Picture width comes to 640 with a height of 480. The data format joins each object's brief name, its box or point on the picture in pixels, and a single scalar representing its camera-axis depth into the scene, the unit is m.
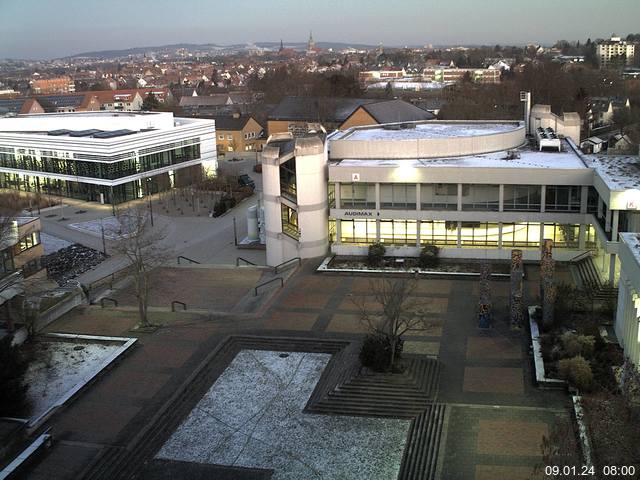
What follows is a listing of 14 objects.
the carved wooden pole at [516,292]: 28.81
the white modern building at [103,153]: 63.22
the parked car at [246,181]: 68.00
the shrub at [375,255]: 38.53
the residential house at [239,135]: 93.56
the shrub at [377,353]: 24.94
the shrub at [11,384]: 22.92
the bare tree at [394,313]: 24.95
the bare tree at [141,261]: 30.70
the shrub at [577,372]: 22.91
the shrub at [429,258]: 37.53
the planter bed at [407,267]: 36.41
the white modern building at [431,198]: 37.53
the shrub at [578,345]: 24.81
